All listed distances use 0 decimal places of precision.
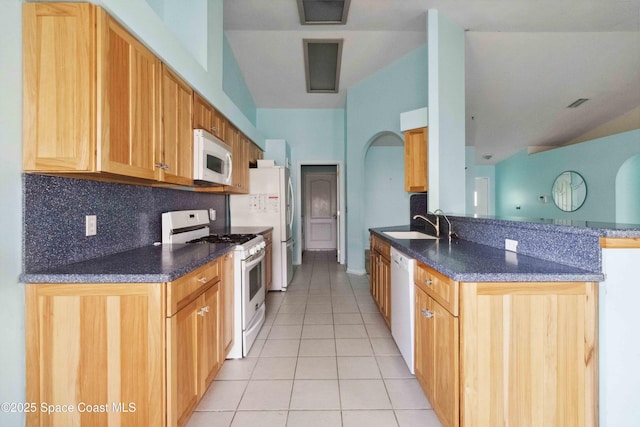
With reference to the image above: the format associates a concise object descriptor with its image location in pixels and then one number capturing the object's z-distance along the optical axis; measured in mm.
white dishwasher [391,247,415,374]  1888
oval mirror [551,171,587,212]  6077
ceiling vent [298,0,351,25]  3238
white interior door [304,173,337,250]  7875
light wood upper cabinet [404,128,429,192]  3402
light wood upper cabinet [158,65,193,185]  1861
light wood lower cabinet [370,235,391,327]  2594
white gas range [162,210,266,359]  2262
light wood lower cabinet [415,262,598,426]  1233
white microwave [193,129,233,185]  2271
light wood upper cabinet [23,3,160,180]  1306
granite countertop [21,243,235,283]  1271
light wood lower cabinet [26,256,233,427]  1269
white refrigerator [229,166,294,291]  4043
